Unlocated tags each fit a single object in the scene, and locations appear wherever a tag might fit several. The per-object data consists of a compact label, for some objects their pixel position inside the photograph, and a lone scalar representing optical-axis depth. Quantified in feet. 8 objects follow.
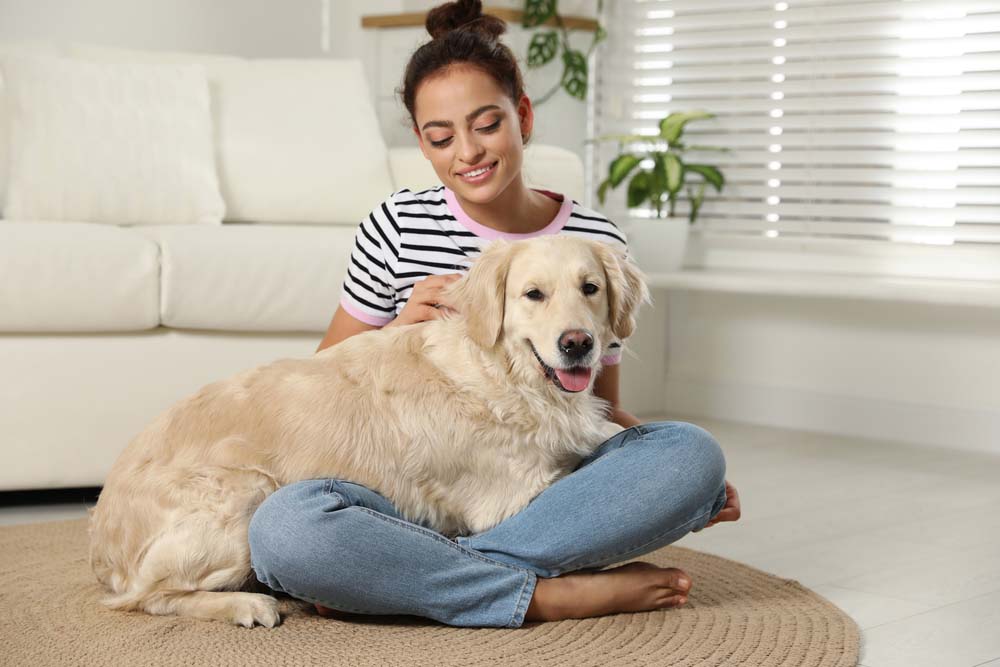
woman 5.84
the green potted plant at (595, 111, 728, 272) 13.64
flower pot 13.58
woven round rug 5.67
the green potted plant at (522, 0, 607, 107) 14.87
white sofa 8.82
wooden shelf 14.75
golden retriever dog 5.98
